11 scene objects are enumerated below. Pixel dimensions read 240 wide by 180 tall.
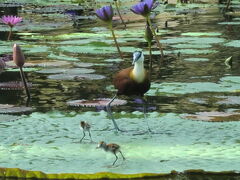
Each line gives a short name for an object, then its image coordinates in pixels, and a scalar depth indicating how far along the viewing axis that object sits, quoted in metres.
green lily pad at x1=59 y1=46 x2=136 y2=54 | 12.98
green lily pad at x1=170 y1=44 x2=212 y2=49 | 14.01
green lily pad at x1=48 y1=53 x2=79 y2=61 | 12.28
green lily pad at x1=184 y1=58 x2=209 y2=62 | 12.13
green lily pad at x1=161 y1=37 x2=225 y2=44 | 14.78
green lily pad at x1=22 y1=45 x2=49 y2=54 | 13.27
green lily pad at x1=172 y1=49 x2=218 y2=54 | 12.91
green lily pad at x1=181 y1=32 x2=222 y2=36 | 16.53
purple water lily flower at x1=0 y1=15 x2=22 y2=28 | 13.16
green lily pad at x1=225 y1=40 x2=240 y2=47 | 13.94
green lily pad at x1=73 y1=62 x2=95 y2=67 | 11.48
